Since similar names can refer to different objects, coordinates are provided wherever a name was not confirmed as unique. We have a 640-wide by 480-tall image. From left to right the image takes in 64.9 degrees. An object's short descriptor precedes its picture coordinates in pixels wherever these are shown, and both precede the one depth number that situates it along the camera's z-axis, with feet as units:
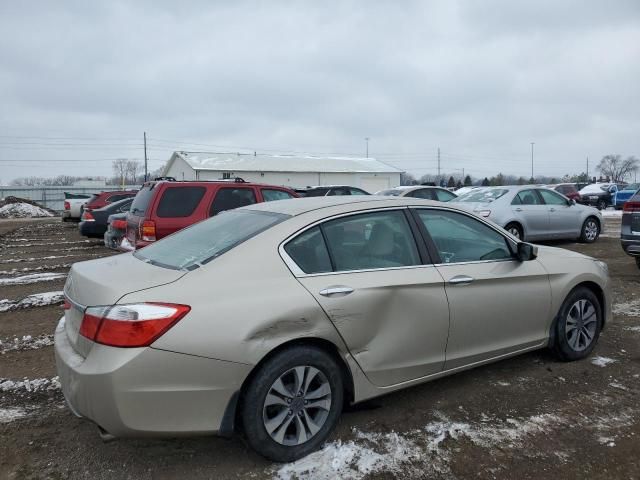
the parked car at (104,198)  58.18
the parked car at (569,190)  93.78
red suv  24.68
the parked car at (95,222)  48.52
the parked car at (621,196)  90.65
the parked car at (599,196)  97.35
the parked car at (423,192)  44.13
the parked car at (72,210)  75.31
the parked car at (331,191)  51.93
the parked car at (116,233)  31.42
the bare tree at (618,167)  301.22
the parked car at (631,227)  25.90
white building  140.77
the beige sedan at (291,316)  8.67
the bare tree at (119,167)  296.71
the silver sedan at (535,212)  37.19
